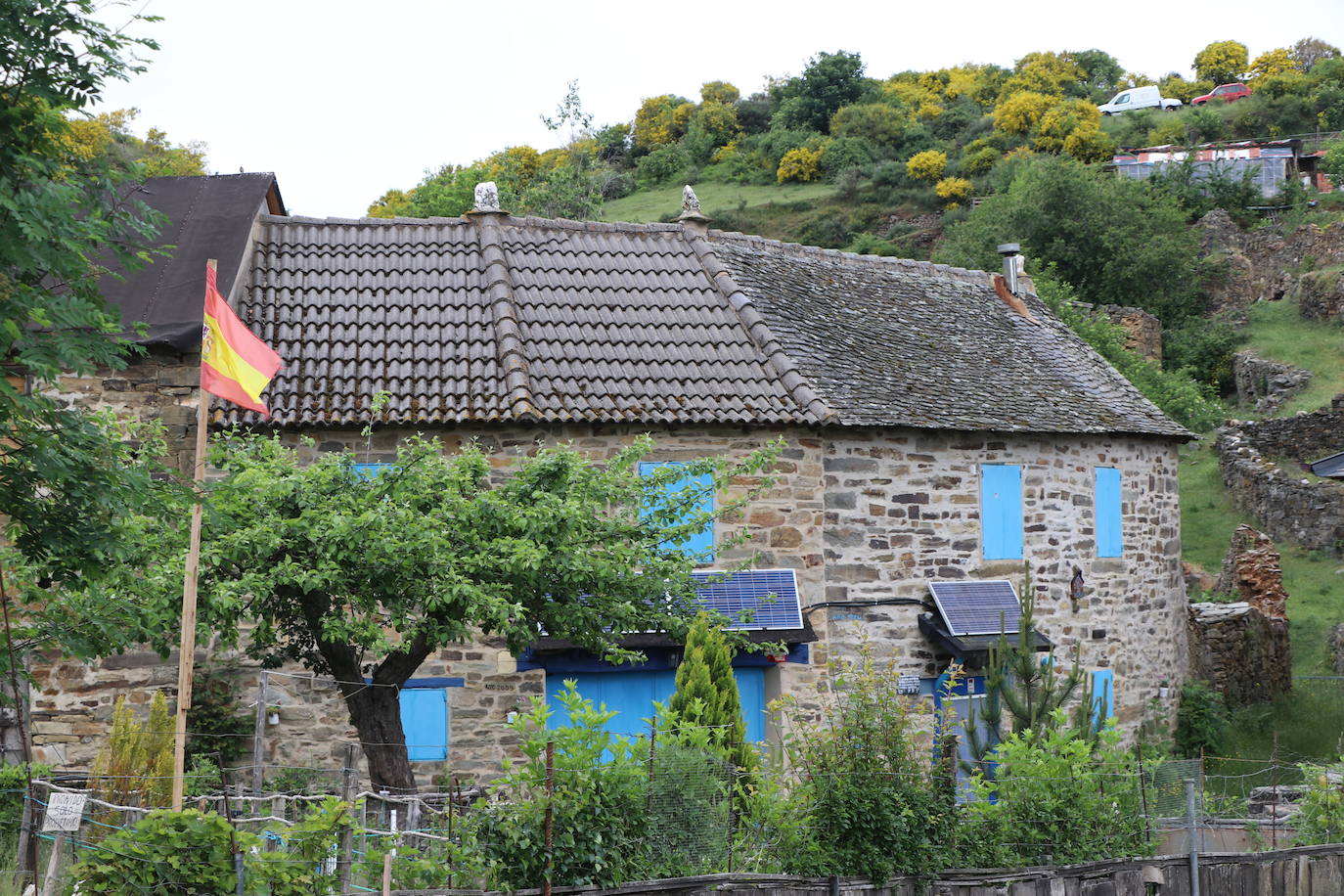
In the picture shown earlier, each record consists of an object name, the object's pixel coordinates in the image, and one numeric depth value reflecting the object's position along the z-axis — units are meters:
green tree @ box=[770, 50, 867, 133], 66.44
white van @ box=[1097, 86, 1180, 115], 67.00
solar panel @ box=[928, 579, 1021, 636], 14.76
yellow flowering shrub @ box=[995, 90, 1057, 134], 61.16
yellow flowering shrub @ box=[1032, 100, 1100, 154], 57.97
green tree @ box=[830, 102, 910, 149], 62.56
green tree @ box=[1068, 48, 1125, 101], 75.53
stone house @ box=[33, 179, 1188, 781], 13.27
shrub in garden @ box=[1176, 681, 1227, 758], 17.83
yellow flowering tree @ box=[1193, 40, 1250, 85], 74.38
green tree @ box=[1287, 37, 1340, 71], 70.81
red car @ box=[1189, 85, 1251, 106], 65.88
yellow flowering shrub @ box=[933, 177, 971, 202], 54.12
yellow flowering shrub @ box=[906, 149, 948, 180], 56.72
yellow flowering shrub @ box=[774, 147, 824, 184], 59.91
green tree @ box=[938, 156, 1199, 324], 38.59
